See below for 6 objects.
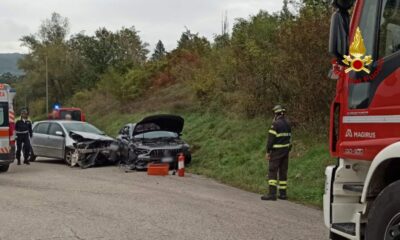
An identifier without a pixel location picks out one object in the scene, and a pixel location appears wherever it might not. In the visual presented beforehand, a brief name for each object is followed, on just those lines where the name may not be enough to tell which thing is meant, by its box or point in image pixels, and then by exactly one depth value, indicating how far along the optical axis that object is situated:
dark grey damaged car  15.83
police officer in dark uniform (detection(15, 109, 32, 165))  18.09
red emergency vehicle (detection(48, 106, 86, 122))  34.16
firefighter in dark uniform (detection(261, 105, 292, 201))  10.88
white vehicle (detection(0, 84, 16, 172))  14.98
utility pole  63.75
